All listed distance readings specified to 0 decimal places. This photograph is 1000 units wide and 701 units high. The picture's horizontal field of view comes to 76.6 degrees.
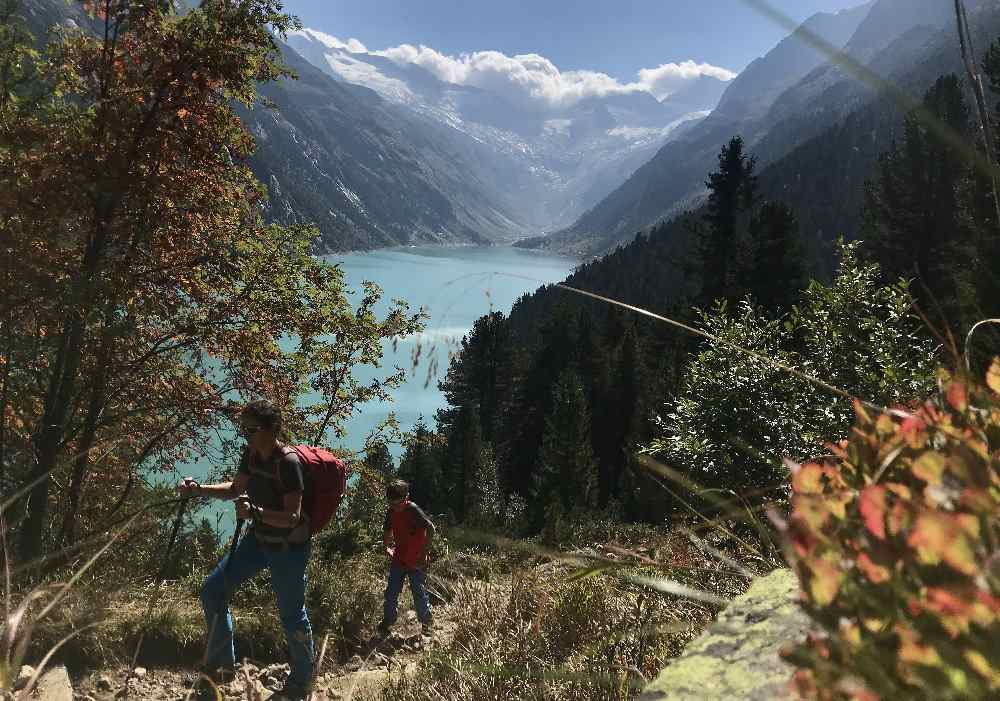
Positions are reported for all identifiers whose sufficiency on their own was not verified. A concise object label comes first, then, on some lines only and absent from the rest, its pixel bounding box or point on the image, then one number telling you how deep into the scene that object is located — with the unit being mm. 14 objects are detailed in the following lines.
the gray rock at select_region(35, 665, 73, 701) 3553
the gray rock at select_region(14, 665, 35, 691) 3815
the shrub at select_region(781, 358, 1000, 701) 622
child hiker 6668
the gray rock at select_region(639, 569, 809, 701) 1314
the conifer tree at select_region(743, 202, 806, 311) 34750
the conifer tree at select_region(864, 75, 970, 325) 33844
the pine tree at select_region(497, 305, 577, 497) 59406
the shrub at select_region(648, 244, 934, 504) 10547
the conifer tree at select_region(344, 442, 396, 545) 11219
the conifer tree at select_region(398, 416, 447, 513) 54094
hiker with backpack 4113
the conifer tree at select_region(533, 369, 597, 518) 45438
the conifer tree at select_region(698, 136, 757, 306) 35219
